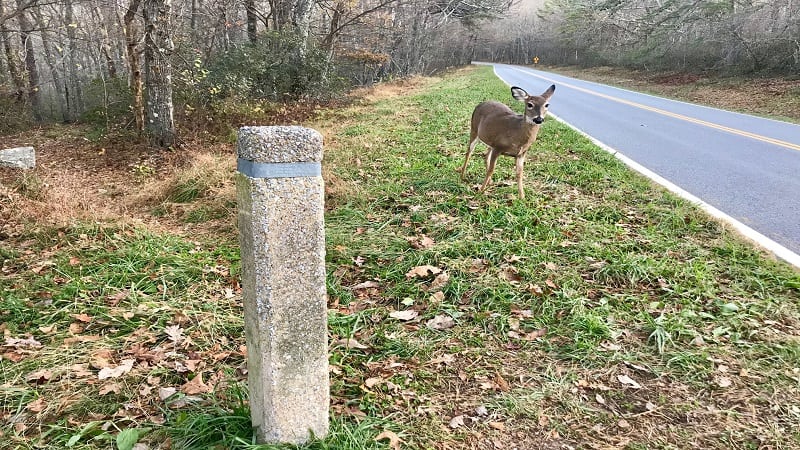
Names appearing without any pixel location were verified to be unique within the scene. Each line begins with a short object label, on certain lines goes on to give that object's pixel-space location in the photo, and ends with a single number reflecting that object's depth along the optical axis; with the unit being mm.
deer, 6262
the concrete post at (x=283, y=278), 2037
